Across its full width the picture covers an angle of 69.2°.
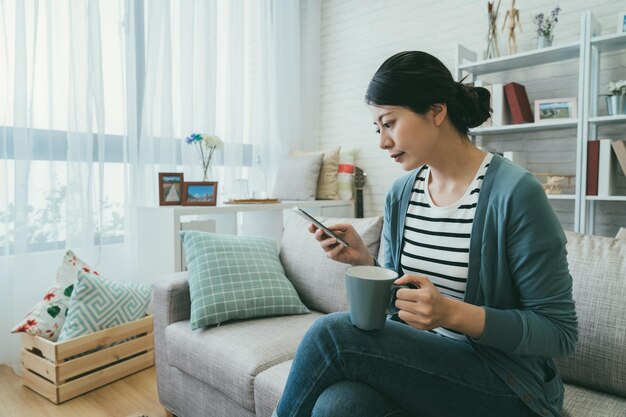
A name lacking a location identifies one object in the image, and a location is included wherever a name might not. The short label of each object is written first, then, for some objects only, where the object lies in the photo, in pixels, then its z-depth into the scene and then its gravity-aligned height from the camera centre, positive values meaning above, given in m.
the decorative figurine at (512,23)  2.58 +0.96
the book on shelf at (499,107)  2.54 +0.48
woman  0.82 -0.20
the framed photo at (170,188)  2.47 +0.00
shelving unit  2.22 +0.47
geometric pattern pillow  1.91 -0.52
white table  2.33 -0.21
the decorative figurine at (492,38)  2.61 +0.88
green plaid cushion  1.55 -0.33
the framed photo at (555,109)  2.36 +0.44
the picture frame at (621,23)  2.17 +0.81
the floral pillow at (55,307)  1.94 -0.52
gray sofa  1.11 -0.47
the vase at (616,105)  2.19 +0.42
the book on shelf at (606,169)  2.19 +0.11
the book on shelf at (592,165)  2.23 +0.13
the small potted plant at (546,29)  2.44 +0.88
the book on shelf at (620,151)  2.16 +0.19
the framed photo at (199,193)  2.50 -0.02
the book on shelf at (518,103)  2.51 +0.49
